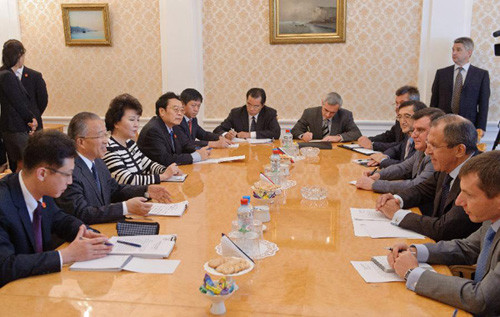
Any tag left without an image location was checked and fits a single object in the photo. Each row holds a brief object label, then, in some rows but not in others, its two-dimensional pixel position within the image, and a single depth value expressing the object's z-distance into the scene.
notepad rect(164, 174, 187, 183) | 3.77
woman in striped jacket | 3.66
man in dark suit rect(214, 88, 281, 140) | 5.92
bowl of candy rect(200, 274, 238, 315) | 1.70
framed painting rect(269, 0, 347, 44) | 6.58
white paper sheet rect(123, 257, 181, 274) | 2.07
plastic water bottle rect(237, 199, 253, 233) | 2.33
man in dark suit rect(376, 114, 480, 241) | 2.50
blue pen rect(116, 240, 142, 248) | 2.29
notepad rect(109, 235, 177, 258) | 2.21
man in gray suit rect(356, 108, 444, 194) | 3.41
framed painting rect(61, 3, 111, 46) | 7.10
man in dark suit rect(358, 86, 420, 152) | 4.97
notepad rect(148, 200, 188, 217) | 2.84
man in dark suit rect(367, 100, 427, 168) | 4.22
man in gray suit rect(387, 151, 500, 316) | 1.77
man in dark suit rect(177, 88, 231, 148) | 5.35
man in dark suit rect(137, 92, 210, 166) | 4.46
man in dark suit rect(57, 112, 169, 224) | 2.70
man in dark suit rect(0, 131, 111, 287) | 2.13
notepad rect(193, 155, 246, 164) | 4.49
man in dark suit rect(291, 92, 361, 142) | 5.64
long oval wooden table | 1.76
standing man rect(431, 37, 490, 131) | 6.04
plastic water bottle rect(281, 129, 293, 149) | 4.96
